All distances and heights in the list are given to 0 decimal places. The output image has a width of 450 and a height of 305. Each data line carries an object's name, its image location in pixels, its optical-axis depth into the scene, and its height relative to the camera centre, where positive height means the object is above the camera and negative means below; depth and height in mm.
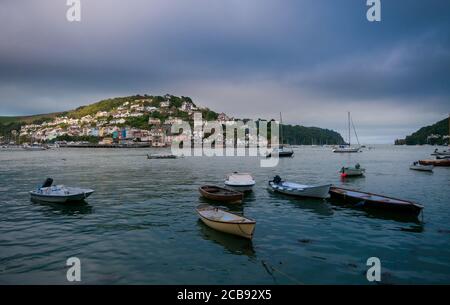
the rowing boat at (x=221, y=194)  26953 -4472
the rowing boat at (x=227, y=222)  16297 -4428
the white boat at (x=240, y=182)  32112 -3955
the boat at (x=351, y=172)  48838 -4576
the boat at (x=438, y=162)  69500 -4343
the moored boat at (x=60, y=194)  25984 -4000
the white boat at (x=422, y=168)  55744 -4592
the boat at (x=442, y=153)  96125 -3169
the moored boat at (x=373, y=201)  22234 -4676
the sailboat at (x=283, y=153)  110962 -2766
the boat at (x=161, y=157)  101500 -3256
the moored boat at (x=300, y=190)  28277 -4399
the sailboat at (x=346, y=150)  153125 -2766
